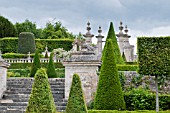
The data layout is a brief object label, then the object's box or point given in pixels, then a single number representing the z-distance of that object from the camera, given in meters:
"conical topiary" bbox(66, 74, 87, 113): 9.32
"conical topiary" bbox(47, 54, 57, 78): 19.80
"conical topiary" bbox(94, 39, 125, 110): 12.55
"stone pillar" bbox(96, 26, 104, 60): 33.85
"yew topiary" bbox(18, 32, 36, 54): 37.91
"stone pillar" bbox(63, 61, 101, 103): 14.08
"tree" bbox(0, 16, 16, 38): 48.81
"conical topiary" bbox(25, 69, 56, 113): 8.73
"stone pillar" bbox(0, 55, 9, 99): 14.62
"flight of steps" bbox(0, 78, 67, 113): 13.51
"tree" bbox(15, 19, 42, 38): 57.94
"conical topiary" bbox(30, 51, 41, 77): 20.22
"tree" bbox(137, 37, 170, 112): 12.64
